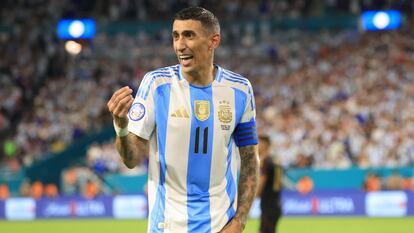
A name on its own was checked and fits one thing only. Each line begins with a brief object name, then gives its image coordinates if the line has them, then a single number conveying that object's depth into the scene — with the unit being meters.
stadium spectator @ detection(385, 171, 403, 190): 22.89
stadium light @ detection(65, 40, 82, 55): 32.28
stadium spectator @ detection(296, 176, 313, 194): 23.81
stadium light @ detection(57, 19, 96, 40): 31.72
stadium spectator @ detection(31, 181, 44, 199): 26.52
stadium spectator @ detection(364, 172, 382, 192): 22.98
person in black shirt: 11.76
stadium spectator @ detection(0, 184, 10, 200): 26.47
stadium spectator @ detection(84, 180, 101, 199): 25.49
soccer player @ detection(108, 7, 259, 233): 4.98
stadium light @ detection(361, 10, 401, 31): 29.98
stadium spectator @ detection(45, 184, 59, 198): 26.61
